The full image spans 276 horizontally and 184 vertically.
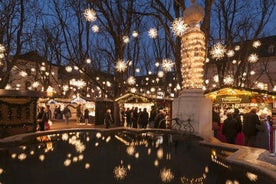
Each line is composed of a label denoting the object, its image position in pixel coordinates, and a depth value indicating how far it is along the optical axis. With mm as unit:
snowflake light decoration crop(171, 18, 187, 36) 12602
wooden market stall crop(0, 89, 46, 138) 13422
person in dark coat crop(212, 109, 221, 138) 12867
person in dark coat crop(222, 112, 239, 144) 10500
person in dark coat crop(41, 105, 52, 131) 15445
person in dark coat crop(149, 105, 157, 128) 18209
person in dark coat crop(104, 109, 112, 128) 18006
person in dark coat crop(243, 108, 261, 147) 10039
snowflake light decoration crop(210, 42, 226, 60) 16172
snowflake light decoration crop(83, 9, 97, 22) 13878
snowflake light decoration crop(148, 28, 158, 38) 14852
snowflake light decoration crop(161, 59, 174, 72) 18530
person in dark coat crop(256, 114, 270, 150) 11041
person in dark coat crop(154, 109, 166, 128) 15217
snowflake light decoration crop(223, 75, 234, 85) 22509
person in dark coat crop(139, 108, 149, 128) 17891
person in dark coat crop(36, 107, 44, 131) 15359
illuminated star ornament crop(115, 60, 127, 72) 17566
